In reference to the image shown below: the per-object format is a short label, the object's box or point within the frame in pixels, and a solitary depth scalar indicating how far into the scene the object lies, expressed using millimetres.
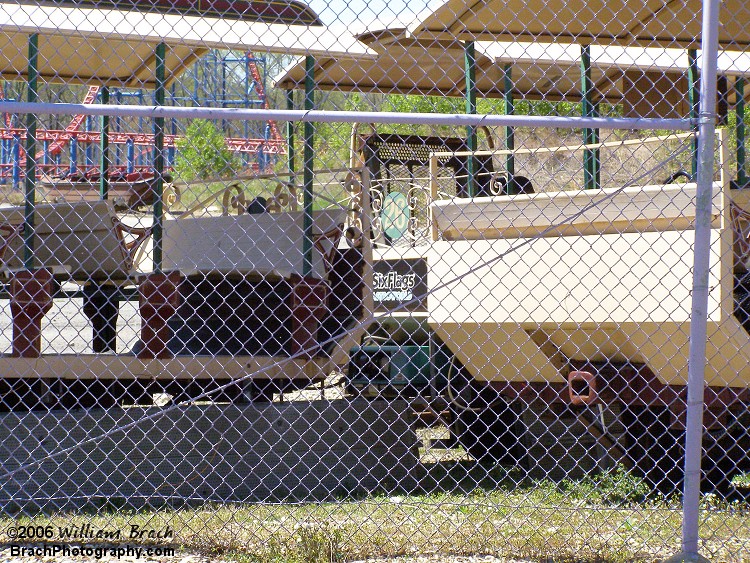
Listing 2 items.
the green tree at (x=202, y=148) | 19625
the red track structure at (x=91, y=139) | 18925
